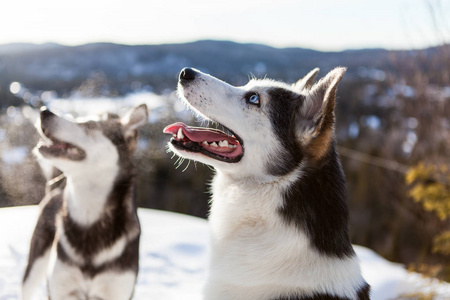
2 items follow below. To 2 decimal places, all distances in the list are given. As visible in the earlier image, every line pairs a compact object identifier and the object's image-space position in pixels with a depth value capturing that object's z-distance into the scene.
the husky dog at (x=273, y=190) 0.74
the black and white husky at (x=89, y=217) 0.98
